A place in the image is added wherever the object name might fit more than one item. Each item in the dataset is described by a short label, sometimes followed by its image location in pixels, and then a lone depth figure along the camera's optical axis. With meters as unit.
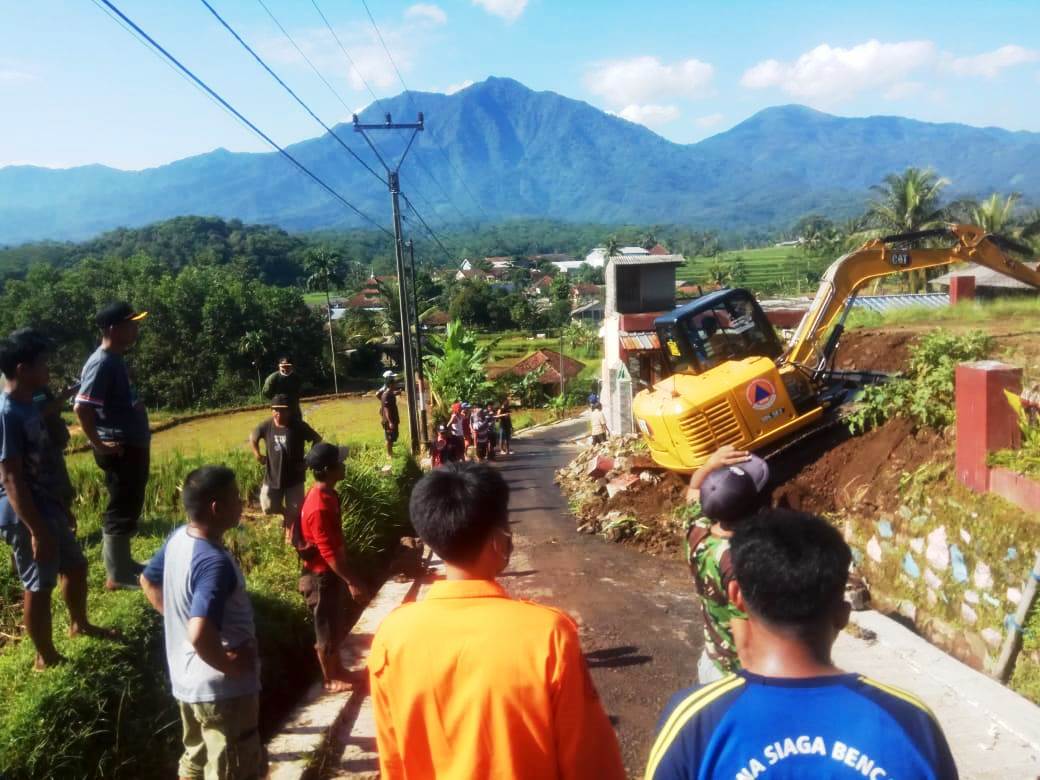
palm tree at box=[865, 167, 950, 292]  41.97
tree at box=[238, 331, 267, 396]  57.72
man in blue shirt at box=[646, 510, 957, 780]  1.71
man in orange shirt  2.00
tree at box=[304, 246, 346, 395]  68.44
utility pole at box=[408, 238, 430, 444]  21.86
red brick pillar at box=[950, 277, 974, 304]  20.97
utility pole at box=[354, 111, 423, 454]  18.81
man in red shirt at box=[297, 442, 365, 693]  4.73
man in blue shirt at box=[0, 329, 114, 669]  4.07
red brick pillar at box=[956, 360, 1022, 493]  6.62
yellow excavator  9.90
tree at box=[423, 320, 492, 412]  28.84
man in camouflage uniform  3.06
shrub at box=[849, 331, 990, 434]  8.86
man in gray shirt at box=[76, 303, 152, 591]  4.87
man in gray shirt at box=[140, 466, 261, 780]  3.25
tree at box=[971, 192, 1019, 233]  39.69
